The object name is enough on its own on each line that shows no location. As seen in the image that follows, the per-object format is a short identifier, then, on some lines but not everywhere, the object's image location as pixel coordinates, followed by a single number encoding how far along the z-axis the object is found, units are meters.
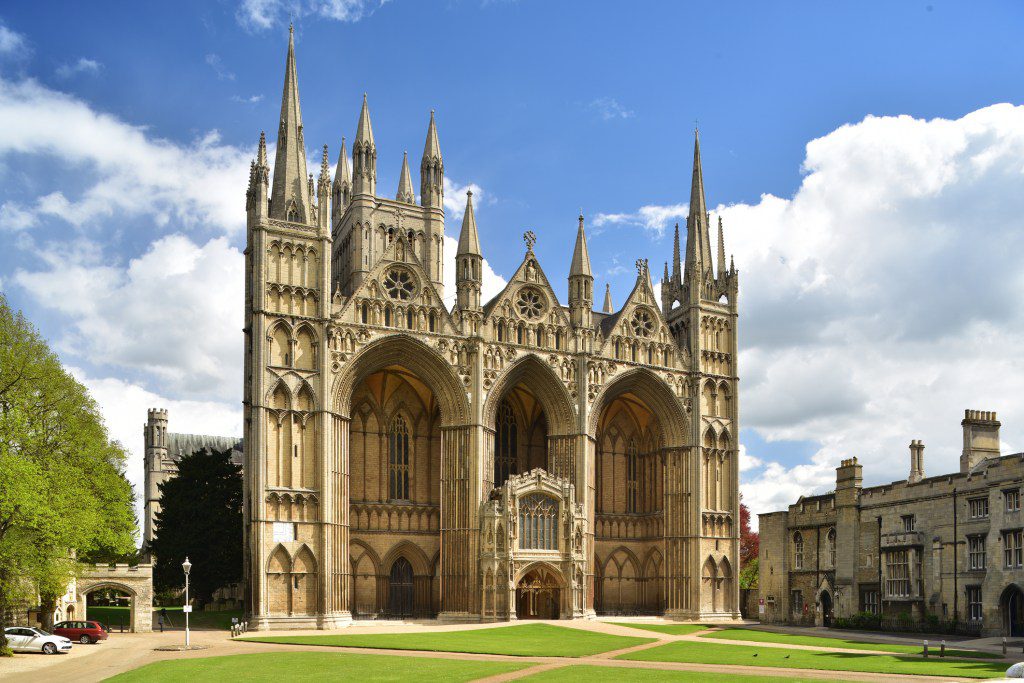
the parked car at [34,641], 40.56
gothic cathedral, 56.03
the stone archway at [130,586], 52.34
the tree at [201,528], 66.19
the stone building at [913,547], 49.09
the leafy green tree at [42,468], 39.19
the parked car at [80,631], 45.47
